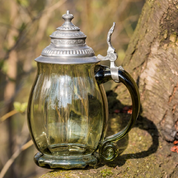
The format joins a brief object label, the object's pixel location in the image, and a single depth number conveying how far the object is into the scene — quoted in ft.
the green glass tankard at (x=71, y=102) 3.21
